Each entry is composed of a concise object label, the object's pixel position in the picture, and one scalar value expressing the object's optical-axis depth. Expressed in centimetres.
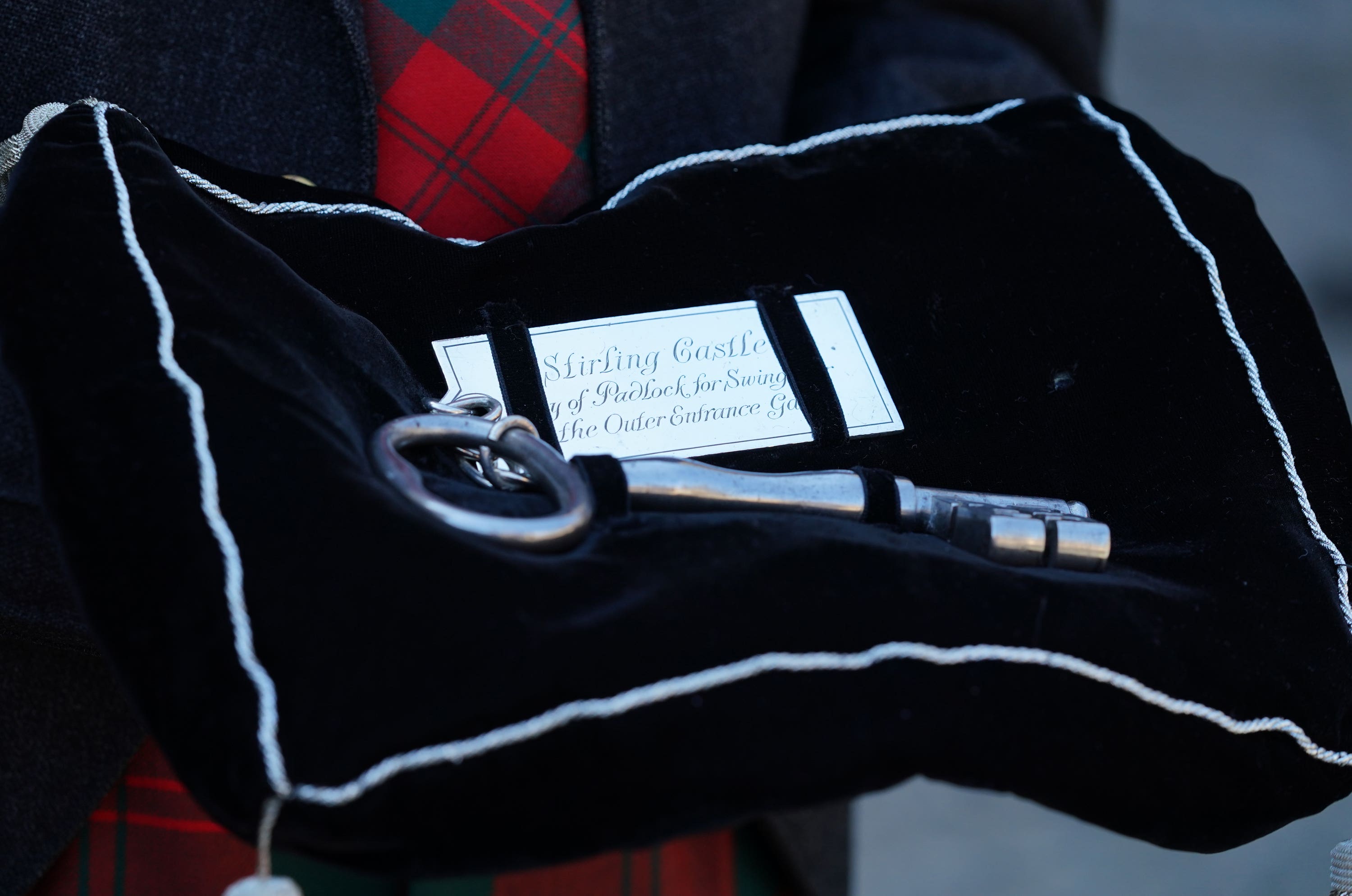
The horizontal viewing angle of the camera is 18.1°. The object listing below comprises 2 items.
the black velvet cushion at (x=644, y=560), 121
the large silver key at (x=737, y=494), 126
